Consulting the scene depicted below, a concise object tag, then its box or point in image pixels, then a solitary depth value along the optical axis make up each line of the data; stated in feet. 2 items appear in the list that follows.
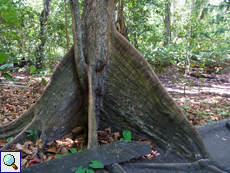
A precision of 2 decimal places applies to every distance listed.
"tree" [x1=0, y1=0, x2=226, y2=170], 8.89
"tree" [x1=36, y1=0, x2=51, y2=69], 24.24
